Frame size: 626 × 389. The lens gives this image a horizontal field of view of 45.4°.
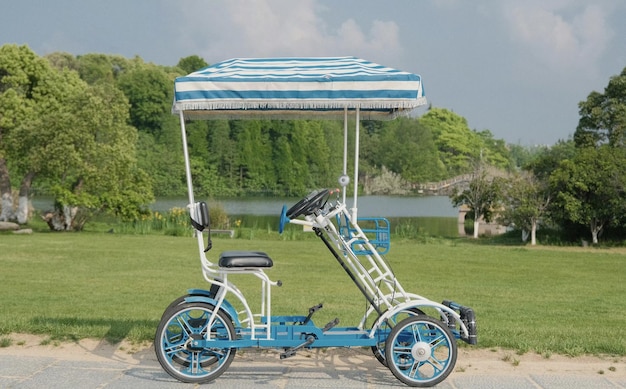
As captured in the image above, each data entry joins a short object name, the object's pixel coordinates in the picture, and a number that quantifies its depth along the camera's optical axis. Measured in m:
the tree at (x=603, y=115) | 31.84
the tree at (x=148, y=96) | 59.81
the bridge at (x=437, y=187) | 66.00
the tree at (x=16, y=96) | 25.06
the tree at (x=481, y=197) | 30.78
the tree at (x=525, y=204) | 27.72
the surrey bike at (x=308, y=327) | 5.34
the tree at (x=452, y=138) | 84.88
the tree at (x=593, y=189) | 26.36
